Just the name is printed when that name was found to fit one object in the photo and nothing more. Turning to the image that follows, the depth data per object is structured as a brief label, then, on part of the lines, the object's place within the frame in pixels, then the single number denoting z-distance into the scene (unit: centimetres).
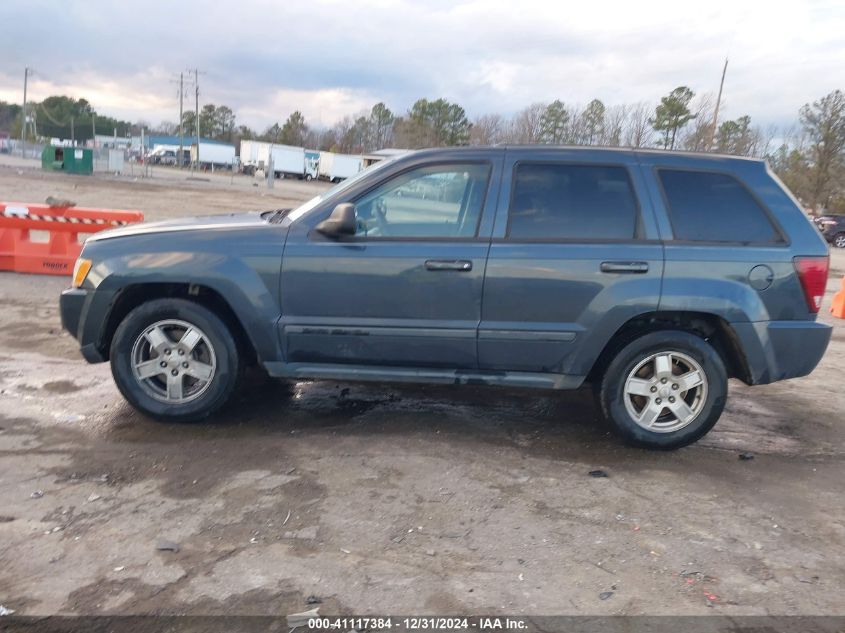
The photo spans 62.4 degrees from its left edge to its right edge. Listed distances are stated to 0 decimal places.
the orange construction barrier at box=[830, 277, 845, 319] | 1017
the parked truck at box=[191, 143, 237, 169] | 8350
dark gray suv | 436
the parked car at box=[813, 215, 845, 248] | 3060
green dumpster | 4669
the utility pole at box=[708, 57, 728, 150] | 3400
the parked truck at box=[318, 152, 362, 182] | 7225
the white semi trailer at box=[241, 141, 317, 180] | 7425
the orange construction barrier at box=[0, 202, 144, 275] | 938
